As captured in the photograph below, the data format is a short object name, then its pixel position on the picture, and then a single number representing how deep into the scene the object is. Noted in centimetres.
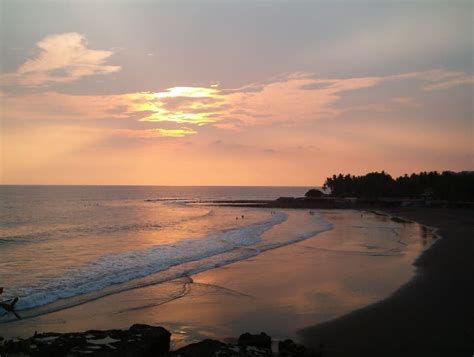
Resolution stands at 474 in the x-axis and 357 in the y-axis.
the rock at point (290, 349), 817
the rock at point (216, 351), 773
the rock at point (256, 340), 866
